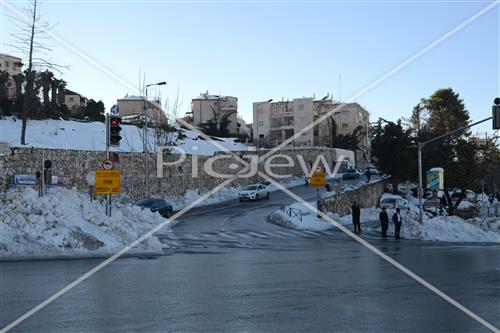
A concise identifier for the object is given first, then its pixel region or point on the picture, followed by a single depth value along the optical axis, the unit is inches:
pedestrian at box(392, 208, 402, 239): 1182.9
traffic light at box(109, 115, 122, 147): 839.1
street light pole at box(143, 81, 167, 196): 1859.0
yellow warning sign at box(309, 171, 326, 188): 1486.2
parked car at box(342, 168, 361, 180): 2866.6
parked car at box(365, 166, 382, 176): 3313.0
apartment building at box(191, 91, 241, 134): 4462.6
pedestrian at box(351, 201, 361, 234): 1283.2
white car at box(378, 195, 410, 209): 1747.0
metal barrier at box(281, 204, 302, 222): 1478.8
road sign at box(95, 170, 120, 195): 856.9
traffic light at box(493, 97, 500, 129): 1005.8
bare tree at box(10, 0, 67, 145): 1748.3
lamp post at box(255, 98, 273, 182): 4549.7
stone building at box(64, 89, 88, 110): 3919.8
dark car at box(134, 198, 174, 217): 1534.2
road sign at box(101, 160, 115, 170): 873.5
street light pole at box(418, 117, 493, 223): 1323.8
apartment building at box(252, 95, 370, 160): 4253.7
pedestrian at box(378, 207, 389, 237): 1213.7
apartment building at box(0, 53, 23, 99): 3661.7
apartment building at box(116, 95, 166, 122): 4013.3
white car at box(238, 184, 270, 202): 2069.4
